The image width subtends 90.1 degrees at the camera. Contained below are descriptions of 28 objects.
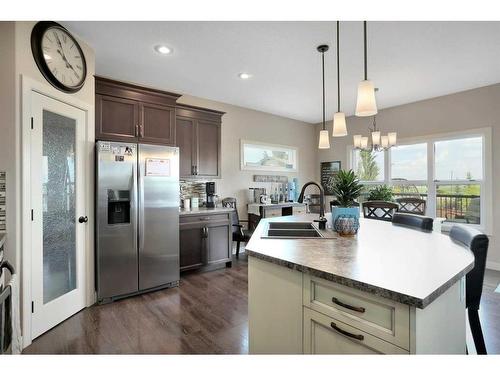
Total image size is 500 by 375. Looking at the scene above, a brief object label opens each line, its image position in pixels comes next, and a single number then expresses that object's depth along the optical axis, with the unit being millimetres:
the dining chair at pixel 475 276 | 1381
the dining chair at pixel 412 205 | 3469
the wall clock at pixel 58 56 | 2020
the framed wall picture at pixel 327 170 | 5480
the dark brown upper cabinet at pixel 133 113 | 2727
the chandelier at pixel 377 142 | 3412
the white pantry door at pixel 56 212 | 2027
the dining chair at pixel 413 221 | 1939
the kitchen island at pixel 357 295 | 867
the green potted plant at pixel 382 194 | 4406
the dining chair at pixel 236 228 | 3881
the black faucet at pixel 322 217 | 2008
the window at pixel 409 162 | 4320
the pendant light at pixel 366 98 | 1596
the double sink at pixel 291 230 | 1883
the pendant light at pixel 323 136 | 2551
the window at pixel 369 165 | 4875
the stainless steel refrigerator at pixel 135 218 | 2568
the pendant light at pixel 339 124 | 2189
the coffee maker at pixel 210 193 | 4000
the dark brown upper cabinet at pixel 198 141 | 3596
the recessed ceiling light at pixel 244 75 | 3229
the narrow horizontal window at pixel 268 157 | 4742
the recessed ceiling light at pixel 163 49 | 2547
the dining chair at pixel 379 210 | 3051
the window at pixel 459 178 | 3803
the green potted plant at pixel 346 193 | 1762
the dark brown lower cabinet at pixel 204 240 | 3336
